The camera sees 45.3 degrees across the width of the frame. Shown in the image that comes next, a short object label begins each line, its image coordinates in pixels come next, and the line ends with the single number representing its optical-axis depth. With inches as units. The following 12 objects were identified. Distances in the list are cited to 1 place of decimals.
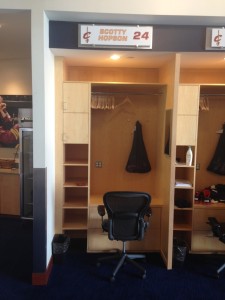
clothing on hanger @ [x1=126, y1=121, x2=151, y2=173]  154.9
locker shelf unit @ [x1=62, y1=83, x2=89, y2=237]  138.2
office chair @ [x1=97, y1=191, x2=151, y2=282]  119.9
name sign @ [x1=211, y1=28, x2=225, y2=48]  118.1
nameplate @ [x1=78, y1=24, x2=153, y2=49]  116.9
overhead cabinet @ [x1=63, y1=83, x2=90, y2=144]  137.9
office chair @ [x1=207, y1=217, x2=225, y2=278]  126.9
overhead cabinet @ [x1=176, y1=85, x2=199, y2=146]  135.6
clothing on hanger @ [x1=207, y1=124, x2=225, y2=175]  152.9
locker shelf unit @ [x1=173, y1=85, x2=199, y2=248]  135.9
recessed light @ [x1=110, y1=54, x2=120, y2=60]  128.1
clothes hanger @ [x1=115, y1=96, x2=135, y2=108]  156.5
